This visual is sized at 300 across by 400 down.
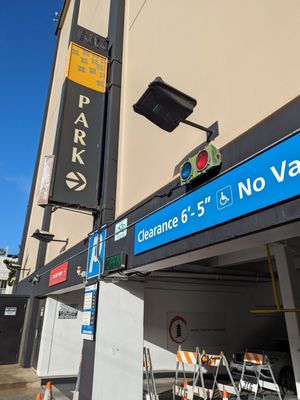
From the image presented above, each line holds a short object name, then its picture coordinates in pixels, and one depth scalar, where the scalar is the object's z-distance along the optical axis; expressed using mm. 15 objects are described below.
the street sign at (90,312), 6066
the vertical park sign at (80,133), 7023
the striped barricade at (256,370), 7344
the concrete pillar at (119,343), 5820
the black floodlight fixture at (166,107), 4180
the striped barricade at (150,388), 6008
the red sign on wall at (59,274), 8977
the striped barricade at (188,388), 6609
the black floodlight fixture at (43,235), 10880
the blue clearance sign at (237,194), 2865
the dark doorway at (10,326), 13383
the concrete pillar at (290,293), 5934
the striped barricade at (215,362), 6710
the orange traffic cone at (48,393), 6117
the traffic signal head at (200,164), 3895
